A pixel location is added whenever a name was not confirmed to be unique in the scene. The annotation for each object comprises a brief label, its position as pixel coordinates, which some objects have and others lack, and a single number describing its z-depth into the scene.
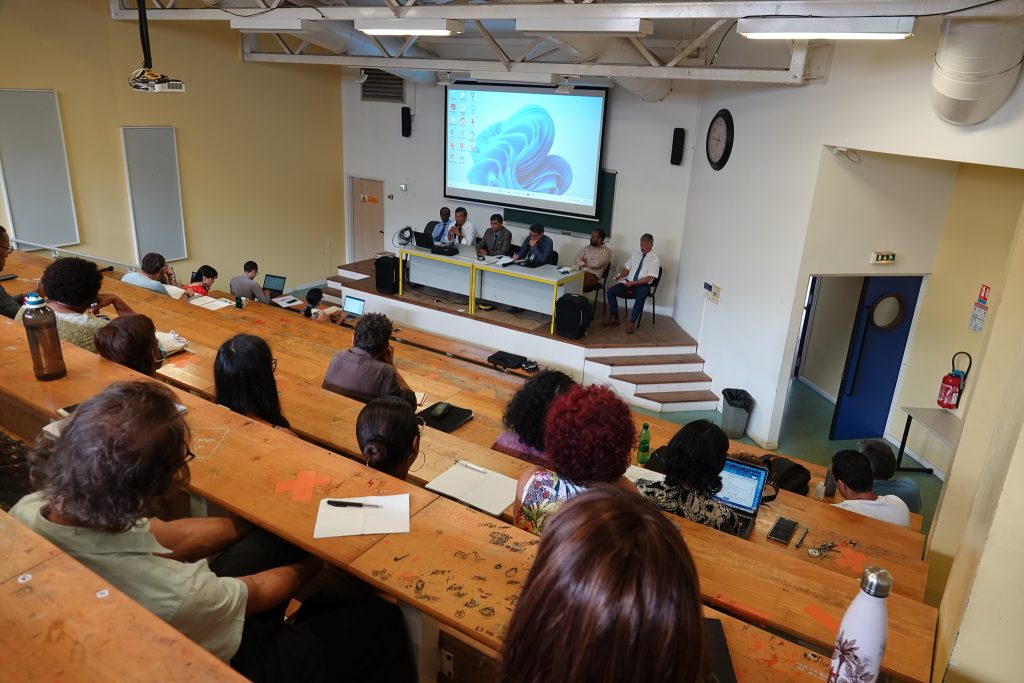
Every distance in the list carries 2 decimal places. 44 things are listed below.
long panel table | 7.73
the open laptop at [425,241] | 8.48
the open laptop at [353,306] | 8.02
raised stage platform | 7.12
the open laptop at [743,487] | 2.93
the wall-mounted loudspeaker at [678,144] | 7.99
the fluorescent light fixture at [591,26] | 4.79
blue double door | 6.06
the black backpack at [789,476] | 3.78
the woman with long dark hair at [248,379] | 2.46
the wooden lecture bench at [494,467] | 2.52
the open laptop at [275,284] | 7.64
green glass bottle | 3.81
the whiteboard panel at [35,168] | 7.16
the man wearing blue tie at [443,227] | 9.20
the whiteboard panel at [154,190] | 8.25
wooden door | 10.75
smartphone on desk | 2.82
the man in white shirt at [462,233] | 9.12
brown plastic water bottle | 2.31
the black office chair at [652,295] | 7.96
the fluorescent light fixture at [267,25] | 6.68
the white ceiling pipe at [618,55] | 6.11
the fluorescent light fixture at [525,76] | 7.33
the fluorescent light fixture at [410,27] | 5.52
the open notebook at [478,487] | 2.07
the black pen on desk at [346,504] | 1.72
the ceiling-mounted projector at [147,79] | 4.98
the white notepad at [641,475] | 2.93
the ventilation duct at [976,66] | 3.52
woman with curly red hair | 1.87
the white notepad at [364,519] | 1.62
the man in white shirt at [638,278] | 7.75
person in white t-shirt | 3.28
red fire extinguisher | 5.50
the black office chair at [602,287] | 8.20
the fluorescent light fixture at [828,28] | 3.83
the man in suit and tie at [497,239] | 8.72
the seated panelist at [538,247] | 8.20
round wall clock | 6.95
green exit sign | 5.69
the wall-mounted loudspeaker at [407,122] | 9.94
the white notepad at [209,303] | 5.71
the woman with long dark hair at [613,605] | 0.87
